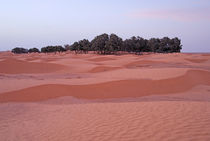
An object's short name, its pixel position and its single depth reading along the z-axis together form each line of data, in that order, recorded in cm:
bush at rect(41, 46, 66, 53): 9425
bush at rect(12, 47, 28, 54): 9821
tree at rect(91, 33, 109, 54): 5853
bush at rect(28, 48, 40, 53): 11175
